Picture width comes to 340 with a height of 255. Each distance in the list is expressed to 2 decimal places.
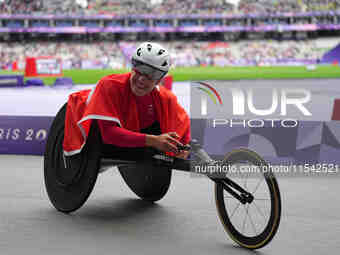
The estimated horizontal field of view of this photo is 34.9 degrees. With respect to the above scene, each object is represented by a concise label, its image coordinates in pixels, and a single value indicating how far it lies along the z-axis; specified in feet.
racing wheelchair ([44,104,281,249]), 12.41
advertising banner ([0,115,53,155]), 29.53
